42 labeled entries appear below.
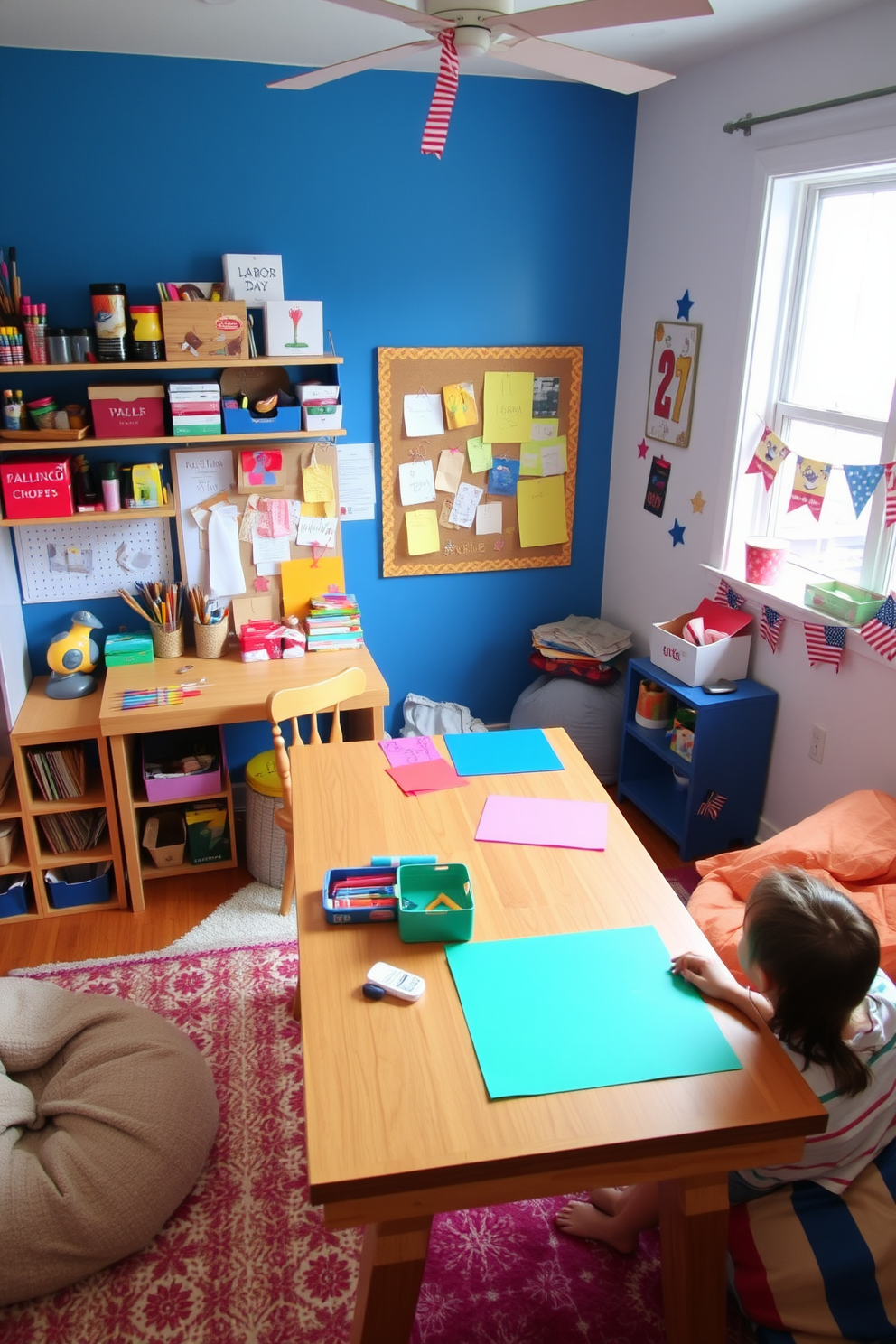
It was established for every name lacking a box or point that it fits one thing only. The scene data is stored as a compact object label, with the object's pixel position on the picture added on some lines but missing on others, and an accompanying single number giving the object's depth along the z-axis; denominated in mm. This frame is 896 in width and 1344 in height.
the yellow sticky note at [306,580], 3584
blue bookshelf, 3082
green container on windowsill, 2678
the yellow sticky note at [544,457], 3756
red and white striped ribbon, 1624
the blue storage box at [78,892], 3047
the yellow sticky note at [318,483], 3473
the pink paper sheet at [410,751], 2340
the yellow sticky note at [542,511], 3801
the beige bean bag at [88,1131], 1880
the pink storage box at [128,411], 3080
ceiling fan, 1472
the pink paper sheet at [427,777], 2211
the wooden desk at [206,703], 2934
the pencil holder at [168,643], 3320
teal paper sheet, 1457
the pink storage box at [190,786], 3092
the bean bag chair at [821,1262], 1674
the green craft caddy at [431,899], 1689
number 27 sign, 3309
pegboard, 3273
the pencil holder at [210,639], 3318
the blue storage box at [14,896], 3014
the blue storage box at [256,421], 3160
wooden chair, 2623
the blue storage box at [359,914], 1736
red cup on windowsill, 3059
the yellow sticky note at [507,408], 3633
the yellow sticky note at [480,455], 3672
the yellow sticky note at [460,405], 3572
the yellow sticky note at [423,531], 3688
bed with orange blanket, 2381
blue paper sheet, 2314
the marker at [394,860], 1851
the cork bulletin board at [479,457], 3553
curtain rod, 2393
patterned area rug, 1859
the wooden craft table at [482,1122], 1322
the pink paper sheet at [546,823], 2025
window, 2697
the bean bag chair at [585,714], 3697
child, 1514
